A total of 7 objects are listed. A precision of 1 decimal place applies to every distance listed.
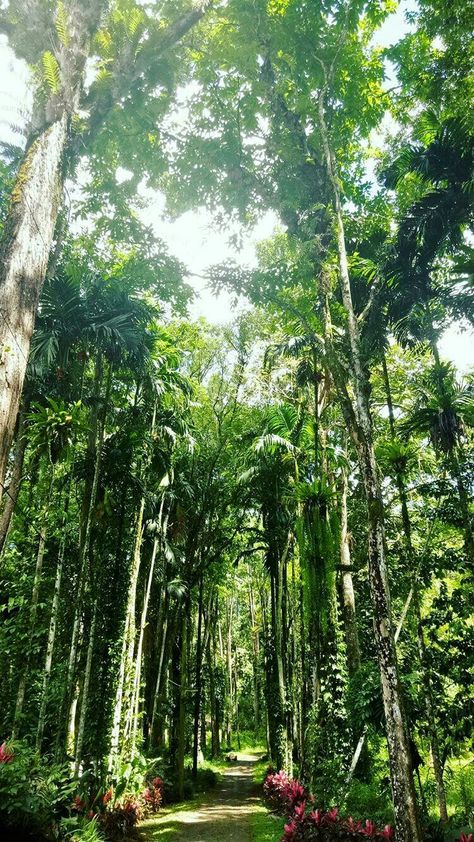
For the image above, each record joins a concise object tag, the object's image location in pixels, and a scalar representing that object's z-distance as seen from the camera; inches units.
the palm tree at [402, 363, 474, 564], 358.6
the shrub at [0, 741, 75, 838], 208.8
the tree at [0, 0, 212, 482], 232.5
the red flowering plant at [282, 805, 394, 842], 238.7
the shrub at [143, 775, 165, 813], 407.8
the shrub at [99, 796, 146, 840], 316.8
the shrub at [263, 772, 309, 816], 325.7
